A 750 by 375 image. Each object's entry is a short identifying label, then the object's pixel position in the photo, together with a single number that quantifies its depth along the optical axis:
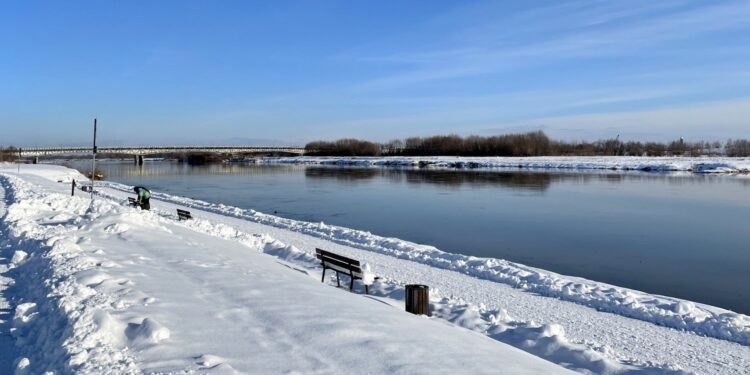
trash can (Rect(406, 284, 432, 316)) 9.48
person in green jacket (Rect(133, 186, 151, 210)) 23.17
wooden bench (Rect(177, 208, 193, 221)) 20.56
